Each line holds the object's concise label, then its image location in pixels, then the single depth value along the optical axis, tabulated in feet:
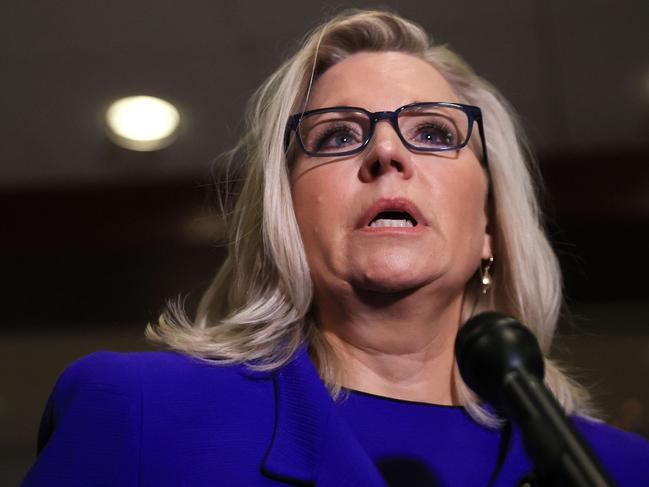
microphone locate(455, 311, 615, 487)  1.89
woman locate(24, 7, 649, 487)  3.46
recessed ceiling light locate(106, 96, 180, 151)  7.95
